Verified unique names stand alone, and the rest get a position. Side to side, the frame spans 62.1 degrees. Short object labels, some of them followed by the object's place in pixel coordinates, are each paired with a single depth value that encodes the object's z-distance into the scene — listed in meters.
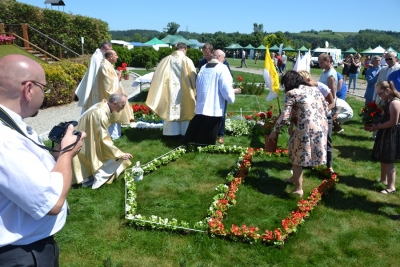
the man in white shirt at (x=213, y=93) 6.52
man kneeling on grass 5.05
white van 36.75
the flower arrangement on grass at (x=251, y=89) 13.91
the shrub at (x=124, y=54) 25.90
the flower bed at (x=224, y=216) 3.89
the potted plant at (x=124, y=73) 10.34
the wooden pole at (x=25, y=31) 17.88
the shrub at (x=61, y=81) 10.92
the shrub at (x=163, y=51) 29.92
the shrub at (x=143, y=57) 27.36
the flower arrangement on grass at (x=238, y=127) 8.12
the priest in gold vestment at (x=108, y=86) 7.14
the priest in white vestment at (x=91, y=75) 7.38
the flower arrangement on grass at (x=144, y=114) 8.91
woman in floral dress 4.57
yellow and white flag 6.96
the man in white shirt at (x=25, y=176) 1.59
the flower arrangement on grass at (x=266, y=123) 6.56
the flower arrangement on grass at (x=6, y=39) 14.96
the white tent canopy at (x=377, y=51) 42.94
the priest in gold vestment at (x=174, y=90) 7.34
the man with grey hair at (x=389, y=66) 7.55
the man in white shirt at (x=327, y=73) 6.08
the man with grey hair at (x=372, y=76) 9.05
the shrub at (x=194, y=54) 30.28
